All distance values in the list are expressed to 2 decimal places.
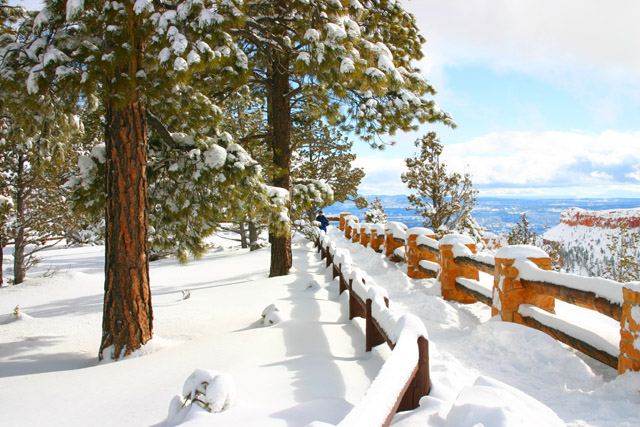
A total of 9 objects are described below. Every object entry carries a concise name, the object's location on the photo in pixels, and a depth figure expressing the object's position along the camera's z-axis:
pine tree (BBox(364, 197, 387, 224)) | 26.66
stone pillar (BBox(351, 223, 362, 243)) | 16.03
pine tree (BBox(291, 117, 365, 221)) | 23.81
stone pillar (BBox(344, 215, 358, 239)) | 18.09
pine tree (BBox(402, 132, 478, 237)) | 18.47
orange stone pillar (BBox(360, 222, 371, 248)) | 13.80
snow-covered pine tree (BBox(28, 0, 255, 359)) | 4.28
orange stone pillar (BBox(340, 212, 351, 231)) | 20.78
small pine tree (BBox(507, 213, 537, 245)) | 31.58
